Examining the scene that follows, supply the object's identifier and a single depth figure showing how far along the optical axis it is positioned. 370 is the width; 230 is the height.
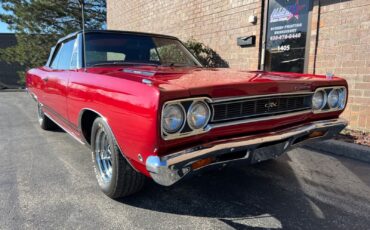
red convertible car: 2.00
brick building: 5.03
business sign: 5.90
